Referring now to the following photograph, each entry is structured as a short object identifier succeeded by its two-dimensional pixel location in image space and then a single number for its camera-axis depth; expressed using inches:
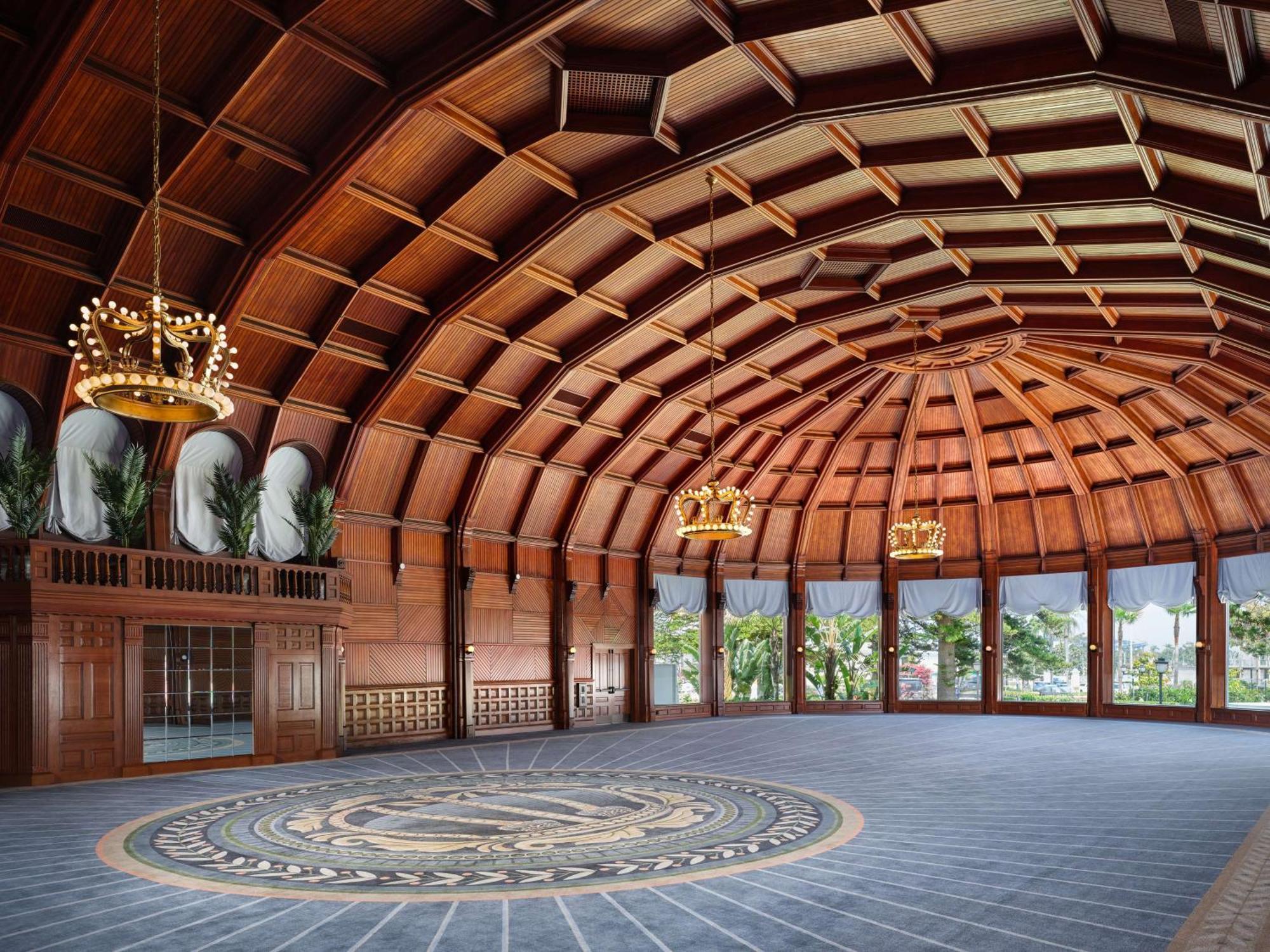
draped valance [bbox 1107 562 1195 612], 1089.4
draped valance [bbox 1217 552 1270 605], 1015.0
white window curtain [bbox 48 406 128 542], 653.3
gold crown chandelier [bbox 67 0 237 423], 387.9
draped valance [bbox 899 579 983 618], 1249.4
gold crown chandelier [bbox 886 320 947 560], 1003.3
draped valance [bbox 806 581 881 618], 1284.4
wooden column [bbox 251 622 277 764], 705.6
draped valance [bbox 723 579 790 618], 1250.6
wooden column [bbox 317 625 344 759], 753.0
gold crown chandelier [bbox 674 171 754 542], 715.4
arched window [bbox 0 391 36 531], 628.1
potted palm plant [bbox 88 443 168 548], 644.1
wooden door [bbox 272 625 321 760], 725.3
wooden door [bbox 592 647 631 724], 1078.4
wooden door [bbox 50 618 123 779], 605.9
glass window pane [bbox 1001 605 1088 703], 1185.4
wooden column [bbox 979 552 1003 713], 1211.9
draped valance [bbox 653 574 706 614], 1173.1
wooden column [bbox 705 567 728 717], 1199.9
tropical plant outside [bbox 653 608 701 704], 1225.4
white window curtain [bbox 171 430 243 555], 717.3
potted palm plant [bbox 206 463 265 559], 713.6
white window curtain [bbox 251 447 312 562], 777.6
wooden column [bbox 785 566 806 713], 1251.2
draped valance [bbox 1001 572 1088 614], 1180.5
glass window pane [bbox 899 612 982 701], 1255.5
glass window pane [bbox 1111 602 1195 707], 1104.8
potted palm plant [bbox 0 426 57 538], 591.2
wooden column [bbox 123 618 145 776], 638.5
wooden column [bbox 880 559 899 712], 1256.2
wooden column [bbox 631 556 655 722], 1110.4
